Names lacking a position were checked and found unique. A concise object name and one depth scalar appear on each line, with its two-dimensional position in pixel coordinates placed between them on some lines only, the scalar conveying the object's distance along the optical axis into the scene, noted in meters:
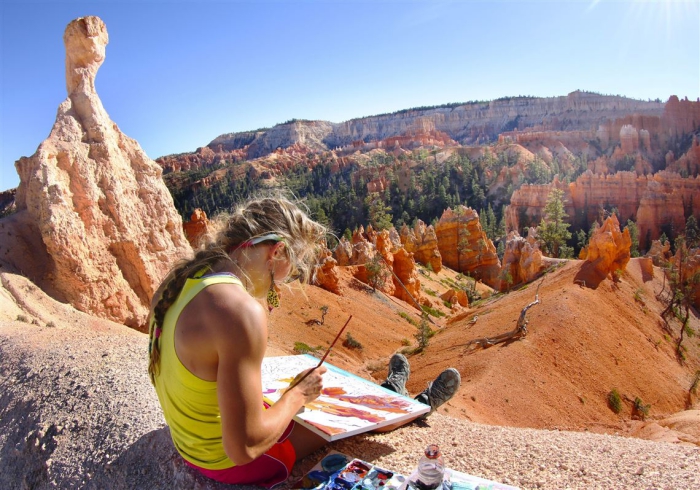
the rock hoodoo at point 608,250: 16.03
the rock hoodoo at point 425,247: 29.55
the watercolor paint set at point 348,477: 2.51
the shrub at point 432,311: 20.80
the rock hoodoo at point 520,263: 20.84
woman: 1.84
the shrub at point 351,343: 14.08
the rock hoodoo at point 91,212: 7.34
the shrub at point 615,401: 10.56
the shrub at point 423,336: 14.21
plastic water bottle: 2.41
